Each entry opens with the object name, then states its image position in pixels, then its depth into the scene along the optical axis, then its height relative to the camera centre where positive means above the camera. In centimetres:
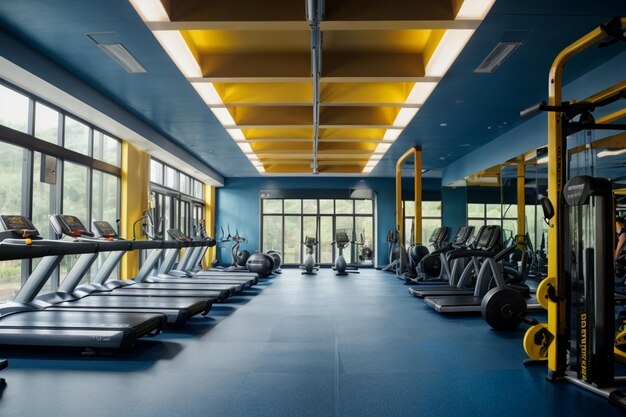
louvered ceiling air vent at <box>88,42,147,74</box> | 492 +192
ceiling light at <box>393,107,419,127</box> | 742 +184
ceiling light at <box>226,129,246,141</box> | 888 +181
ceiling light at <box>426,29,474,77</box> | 474 +196
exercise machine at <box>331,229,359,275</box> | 1224 -97
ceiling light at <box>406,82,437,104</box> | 627 +191
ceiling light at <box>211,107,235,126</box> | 743 +185
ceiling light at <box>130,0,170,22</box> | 416 +200
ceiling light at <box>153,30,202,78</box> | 489 +199
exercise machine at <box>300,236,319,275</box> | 1228 -103
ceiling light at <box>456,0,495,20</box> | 409 +197
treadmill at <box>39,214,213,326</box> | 507 -95
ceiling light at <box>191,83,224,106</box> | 640 +191
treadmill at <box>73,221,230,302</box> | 613 -97
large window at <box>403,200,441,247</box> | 1547 +32
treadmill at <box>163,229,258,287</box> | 839 -95
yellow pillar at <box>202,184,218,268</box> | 1526 +40
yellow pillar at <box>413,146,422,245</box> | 1022 +62
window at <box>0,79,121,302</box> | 574 +81
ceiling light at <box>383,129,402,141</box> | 887 +180
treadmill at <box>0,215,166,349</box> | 379 -92
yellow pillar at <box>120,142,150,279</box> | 894 +53
